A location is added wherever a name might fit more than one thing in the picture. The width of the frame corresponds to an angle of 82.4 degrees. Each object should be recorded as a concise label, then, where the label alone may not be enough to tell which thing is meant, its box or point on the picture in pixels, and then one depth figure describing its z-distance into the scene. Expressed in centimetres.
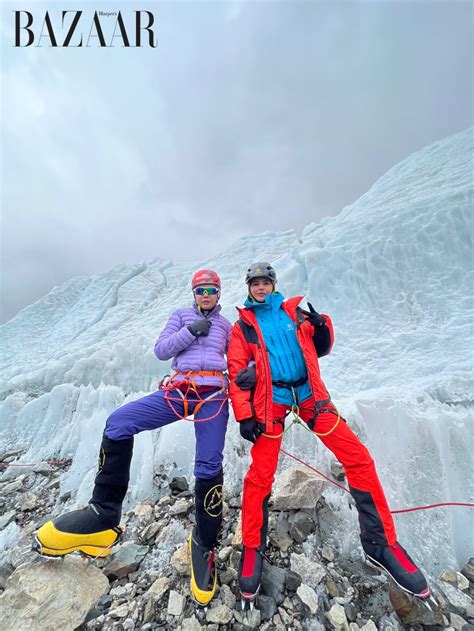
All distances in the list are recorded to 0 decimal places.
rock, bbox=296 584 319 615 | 199
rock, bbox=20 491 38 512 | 348
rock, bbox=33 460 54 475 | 423
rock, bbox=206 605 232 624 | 191
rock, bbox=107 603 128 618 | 198
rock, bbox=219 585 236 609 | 202
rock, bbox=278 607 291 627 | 192
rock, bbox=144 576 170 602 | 209
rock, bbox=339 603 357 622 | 195
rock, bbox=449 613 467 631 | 187
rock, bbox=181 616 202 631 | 188
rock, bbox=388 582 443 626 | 185
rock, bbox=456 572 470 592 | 215
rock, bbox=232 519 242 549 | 247
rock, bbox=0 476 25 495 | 385
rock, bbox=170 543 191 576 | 225
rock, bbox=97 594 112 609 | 207
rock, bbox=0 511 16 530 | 323
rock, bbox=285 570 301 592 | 213
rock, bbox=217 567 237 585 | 217
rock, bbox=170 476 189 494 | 333
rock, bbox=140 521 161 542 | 269
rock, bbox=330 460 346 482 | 314
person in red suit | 206
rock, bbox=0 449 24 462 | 480
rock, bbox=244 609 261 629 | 189
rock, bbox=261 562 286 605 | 208
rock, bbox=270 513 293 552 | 246
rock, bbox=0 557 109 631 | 190
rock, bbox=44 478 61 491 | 383
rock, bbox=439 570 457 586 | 220
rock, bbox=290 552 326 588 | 218
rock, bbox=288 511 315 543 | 252
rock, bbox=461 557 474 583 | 222
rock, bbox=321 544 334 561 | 237
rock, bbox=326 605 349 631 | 189
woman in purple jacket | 210
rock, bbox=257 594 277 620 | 195
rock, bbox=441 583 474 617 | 197
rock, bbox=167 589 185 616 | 197
